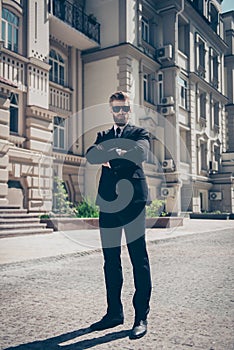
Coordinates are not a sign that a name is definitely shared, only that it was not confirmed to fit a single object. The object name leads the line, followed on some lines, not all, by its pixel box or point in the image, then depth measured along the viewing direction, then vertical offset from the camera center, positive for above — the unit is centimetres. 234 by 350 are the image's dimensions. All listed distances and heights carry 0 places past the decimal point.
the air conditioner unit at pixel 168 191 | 2395 +73
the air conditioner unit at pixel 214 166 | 3014 +279
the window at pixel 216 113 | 3295 +725
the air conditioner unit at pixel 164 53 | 2345 +865
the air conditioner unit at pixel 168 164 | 2370 +229
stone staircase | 1188 -60
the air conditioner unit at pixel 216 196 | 2972 +54
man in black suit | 333 -2
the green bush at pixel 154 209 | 1699 -24
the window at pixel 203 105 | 2995 +717
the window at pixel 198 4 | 2844 +1419
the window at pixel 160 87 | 2431 +694
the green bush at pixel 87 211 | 1605 -29
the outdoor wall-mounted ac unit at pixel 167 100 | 2380 +599
